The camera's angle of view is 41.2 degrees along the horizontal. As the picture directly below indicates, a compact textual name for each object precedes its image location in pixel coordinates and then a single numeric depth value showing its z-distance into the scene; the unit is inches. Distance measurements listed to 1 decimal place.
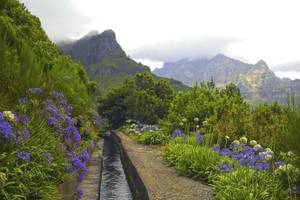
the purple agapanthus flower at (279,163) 258.6
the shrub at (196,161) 370.6
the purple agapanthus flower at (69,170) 288.6
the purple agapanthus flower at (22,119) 239.6
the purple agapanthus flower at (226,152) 365.2
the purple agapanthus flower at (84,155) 341.4
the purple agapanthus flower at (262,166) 284.0
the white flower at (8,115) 212.5
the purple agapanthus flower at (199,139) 455.5
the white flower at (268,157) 251.4
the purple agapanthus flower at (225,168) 313.5
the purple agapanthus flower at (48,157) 238.5
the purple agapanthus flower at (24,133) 221.0
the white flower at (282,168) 244.2
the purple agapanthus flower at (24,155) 204.7
